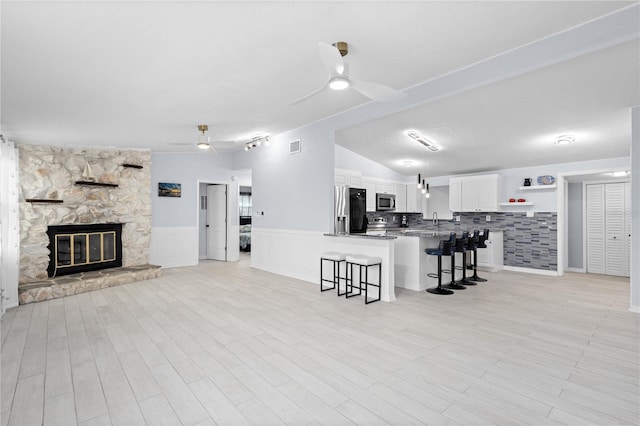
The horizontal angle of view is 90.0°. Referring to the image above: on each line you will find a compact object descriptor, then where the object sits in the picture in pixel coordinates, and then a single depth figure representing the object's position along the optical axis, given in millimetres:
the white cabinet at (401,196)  8398
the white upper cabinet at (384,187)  7838
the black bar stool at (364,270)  4564
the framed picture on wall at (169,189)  7324
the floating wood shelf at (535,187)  6520
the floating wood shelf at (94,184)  5948
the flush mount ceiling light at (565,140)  5188
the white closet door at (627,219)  6508
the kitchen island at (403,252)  4711
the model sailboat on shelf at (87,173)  5996
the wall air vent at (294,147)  6116
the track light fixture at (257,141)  6735
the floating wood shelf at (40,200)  5380
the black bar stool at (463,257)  5395
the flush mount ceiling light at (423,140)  5660
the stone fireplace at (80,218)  5375
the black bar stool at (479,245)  5806
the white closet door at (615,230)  6586
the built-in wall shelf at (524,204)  6863
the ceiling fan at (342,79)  2506
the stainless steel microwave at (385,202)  7739
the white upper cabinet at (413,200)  8672
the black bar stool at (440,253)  5039
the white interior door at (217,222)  8539
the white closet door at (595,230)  6837
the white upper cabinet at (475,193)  7133
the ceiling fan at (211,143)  5333
